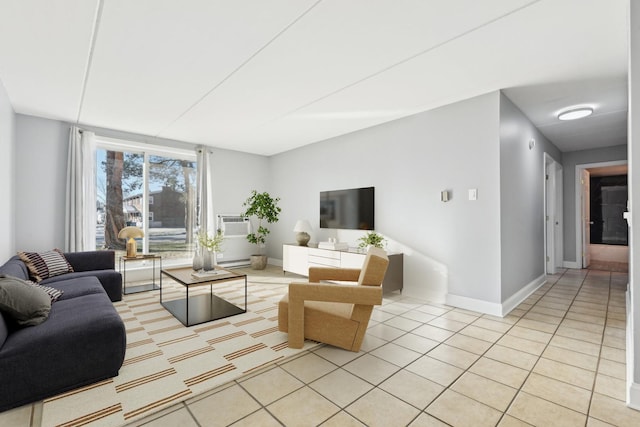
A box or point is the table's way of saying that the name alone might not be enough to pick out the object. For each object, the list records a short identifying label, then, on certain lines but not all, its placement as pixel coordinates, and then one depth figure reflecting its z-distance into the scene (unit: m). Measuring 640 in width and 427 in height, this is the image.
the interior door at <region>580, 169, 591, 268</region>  6.54
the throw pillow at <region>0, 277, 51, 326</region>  2.08
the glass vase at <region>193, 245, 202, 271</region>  3.83
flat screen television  4.90
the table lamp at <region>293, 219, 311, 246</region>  5.59
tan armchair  2.47
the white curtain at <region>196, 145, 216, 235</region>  6.00
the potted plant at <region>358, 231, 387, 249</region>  4.53
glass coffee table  3.32
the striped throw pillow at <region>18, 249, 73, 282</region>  3.47
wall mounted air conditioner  6.41
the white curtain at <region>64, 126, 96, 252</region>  4.58
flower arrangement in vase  3.78
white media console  4.22
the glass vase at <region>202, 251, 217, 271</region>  3.78
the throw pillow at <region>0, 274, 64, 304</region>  2.69
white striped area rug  1.81
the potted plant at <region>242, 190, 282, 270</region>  6.34
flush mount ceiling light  3.97
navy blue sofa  1.81
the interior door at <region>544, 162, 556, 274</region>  5.88
